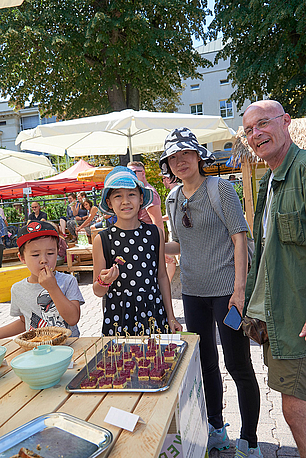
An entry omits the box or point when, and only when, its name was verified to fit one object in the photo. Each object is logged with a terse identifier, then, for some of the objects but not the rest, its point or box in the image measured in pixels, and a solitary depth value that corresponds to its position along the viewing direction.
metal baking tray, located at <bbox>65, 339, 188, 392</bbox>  1.41
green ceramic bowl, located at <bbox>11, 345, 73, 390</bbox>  1.44
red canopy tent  15.18
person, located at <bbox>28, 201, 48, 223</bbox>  12.09
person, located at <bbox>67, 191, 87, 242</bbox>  12.15
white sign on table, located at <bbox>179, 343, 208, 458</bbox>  1.54
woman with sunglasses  2.31
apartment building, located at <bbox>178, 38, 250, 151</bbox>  32.16
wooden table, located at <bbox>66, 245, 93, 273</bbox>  8.44
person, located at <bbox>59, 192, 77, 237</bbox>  12.38
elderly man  1.80
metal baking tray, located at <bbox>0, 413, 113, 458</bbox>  1.08
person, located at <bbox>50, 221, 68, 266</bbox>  8.96
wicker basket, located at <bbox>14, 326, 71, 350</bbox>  1.76
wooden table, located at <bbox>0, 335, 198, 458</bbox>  1.10
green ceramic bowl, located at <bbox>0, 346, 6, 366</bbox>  1.71
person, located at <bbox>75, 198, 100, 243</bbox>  10.26
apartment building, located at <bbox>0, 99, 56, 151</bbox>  40.75
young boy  2.18
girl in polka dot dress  2.38
